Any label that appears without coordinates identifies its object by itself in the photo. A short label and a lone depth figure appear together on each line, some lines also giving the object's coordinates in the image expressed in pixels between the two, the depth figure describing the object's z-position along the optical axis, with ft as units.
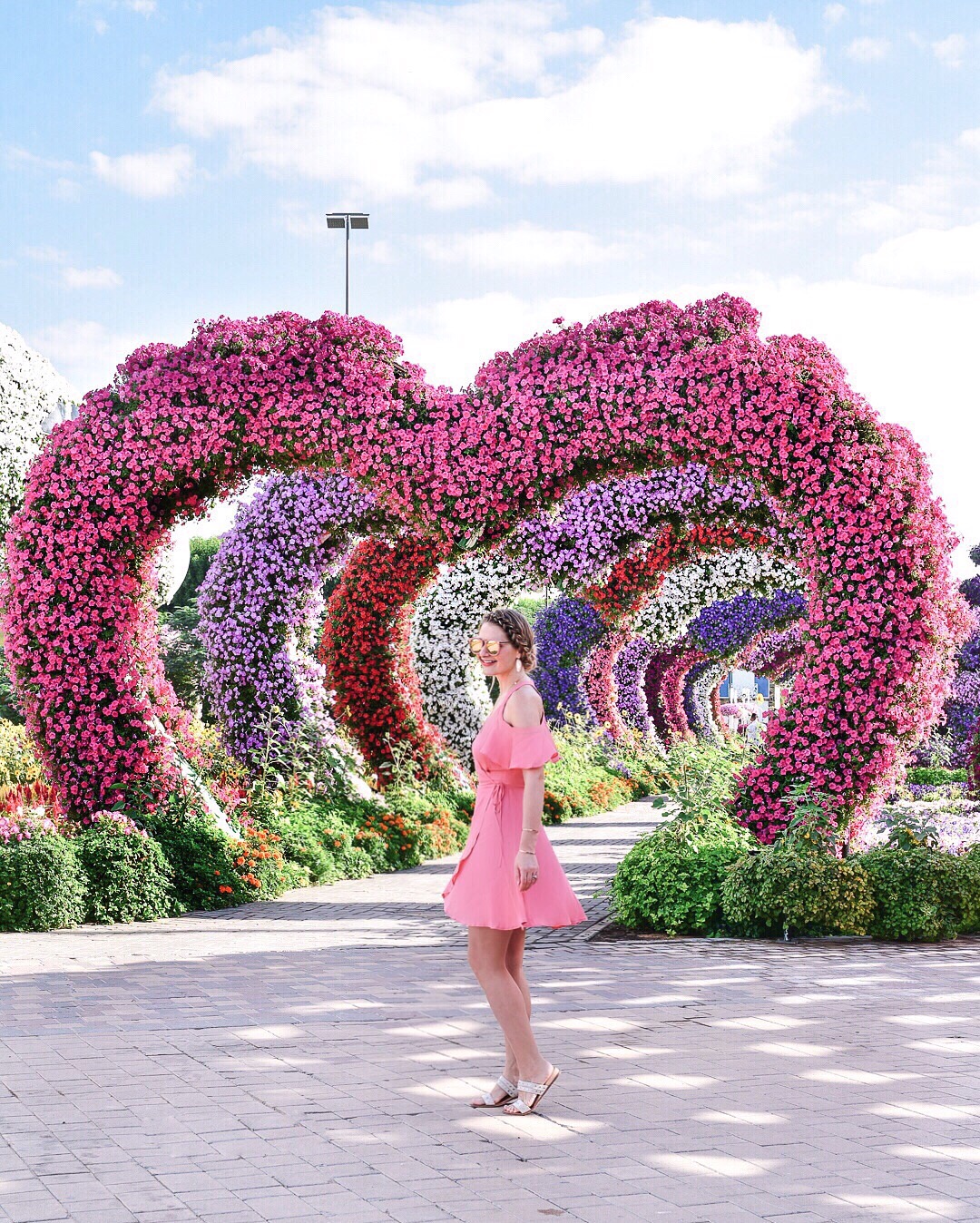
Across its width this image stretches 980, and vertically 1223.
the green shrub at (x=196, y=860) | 31.09
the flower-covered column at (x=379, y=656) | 50.72
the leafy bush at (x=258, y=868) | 32.65
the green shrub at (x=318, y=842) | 36.70
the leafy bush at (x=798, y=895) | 26.03
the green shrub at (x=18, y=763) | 44.75
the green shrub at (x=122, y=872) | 28.94
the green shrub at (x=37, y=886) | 27.40
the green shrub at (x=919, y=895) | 26.20
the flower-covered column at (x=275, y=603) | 44.21
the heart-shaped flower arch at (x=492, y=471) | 29.09
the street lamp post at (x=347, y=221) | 66.39
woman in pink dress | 14.82
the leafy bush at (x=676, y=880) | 27.32
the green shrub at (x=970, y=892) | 26.45
